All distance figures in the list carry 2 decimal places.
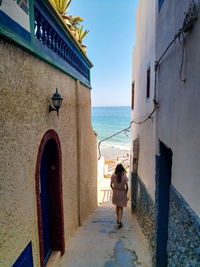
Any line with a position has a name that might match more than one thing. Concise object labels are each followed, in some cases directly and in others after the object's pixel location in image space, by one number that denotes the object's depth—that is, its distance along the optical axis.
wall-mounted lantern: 3.85
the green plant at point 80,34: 6.92
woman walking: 6.02
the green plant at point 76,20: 7.16
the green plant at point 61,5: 5.09
